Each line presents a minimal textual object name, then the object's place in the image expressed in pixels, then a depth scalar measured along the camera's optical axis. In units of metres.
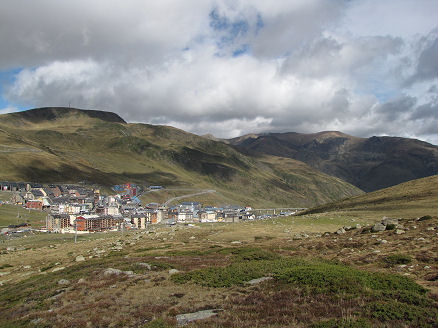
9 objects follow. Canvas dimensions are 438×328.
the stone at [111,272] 27.59
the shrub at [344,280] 17.84
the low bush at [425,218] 42.44
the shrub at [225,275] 22.52
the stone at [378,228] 40.22
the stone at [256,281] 21.97
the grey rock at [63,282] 26.22
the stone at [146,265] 29.37
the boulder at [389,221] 42.42
